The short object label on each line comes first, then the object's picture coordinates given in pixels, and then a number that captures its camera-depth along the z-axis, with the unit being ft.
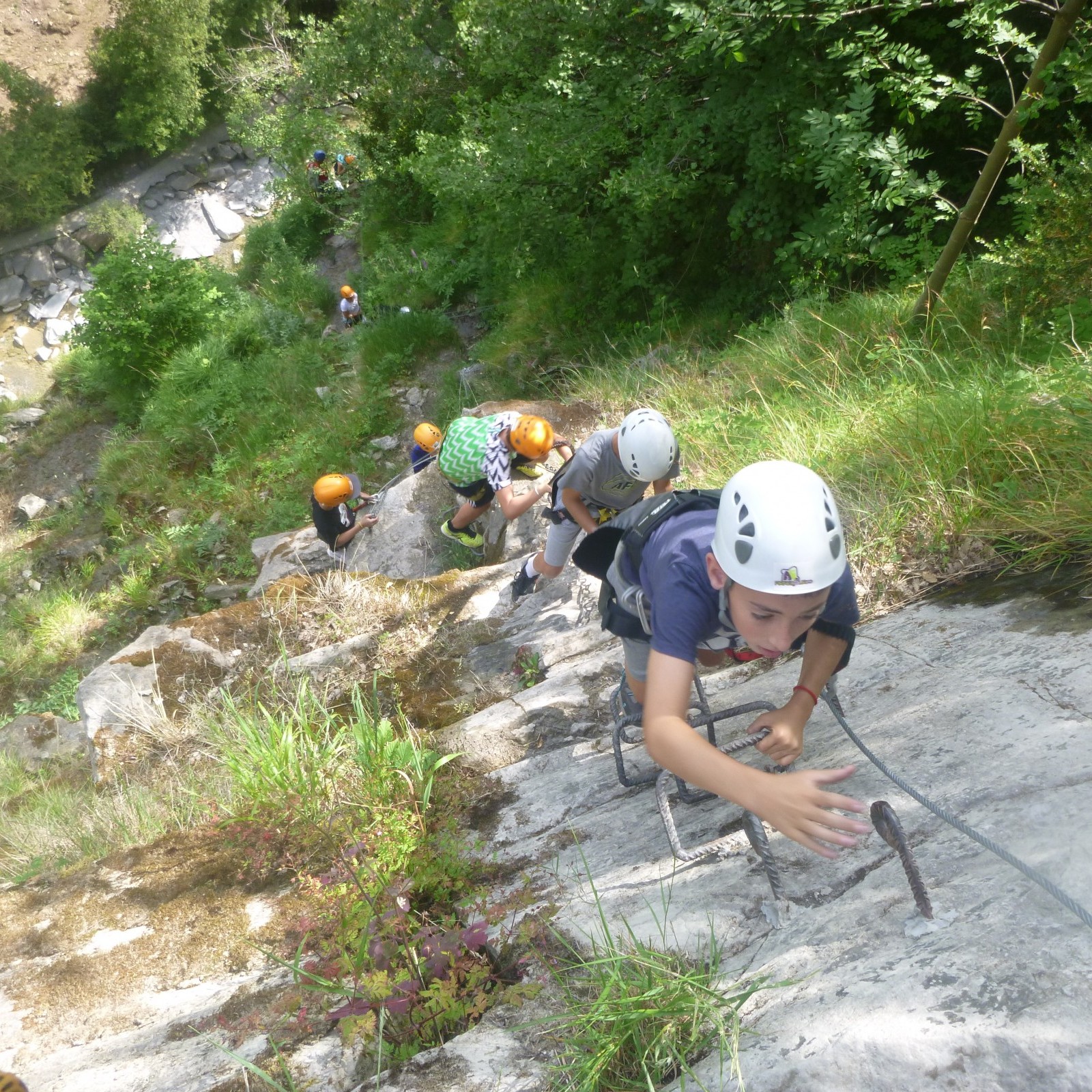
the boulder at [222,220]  73.15
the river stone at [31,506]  48.75
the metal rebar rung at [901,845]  5.24
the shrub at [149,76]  67.15
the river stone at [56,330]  68.03
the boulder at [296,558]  24.82
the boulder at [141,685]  14.26
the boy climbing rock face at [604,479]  12.44
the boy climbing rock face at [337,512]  22.02
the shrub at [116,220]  69.36
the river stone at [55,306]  70.18
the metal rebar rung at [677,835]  6.77
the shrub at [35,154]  68.64
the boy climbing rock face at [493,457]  16.08
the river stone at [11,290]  70.18
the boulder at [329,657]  14.79
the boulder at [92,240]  72.54
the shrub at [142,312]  46.62
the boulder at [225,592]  32.40
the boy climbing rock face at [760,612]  4.87
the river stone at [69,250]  72.43
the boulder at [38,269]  71.56
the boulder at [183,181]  75.82
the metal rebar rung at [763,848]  5.71
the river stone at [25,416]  58.34
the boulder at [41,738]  24.13
